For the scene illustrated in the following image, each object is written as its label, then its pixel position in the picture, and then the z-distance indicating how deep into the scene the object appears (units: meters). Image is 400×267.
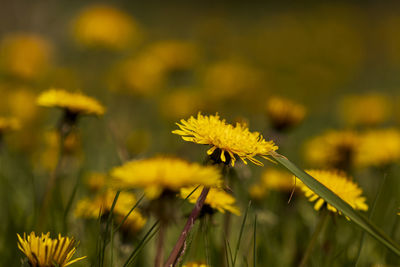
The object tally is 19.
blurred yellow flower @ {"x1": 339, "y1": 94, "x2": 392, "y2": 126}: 1.60
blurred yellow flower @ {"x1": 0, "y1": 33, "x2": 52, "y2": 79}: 1.89
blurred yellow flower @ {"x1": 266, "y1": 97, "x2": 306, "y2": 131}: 1.13
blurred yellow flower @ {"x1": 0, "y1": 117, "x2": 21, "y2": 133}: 1.07
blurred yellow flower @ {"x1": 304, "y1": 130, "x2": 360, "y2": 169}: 1.16
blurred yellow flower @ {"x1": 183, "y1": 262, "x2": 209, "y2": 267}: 0.97
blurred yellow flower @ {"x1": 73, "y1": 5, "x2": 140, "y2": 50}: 2.08
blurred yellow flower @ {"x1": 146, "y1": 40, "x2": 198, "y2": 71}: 2.02
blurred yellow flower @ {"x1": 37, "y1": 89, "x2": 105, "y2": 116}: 1.03
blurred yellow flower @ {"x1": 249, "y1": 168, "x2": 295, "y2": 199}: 1.13
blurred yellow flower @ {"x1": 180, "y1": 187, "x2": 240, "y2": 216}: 0.99
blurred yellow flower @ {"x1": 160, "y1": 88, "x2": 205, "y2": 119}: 1.96
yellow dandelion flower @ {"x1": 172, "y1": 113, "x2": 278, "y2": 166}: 0.96
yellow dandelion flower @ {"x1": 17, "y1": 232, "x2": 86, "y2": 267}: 0.94
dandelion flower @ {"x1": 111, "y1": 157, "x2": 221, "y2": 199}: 0.92
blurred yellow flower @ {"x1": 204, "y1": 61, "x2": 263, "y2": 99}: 2.22
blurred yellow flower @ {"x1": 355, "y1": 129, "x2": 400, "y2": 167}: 1.19
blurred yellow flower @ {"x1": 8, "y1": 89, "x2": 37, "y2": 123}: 1.75
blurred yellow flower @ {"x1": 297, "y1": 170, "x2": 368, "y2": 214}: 1.01
